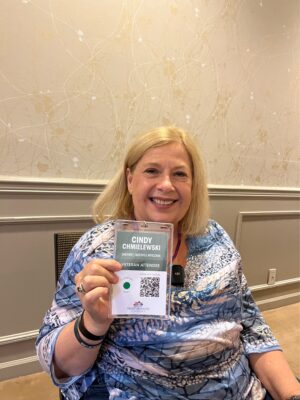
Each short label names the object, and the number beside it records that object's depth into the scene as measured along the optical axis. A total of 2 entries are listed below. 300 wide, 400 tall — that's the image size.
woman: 0.76
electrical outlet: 2.65
